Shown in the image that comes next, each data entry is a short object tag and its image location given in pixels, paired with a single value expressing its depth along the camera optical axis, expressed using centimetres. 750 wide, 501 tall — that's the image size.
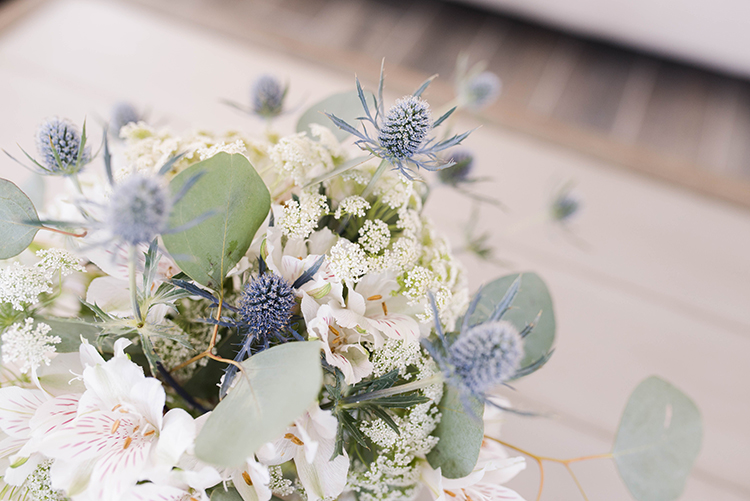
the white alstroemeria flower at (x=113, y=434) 34
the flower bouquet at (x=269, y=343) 33
